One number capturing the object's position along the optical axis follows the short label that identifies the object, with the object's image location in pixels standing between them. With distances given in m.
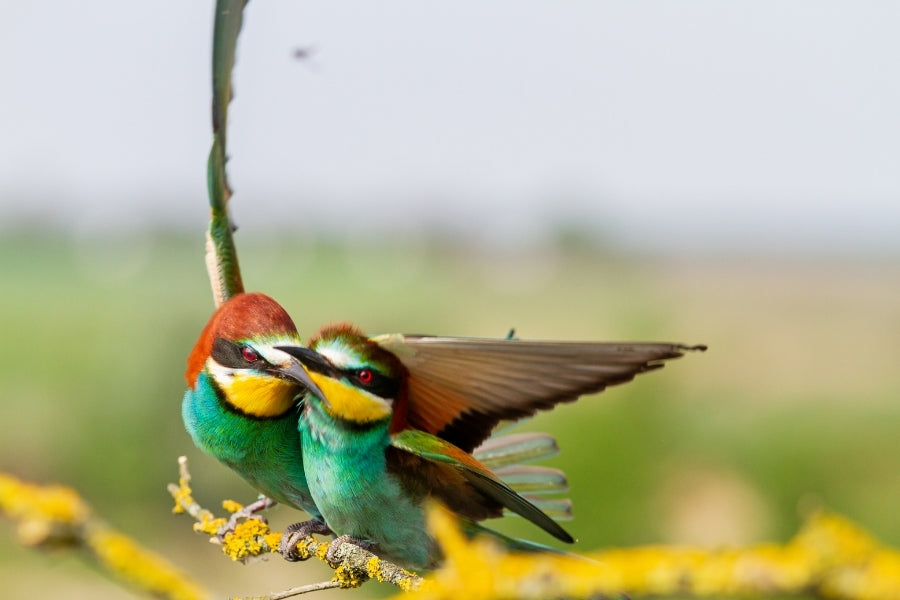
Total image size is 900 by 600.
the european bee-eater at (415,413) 5.88
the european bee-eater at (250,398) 5.97
